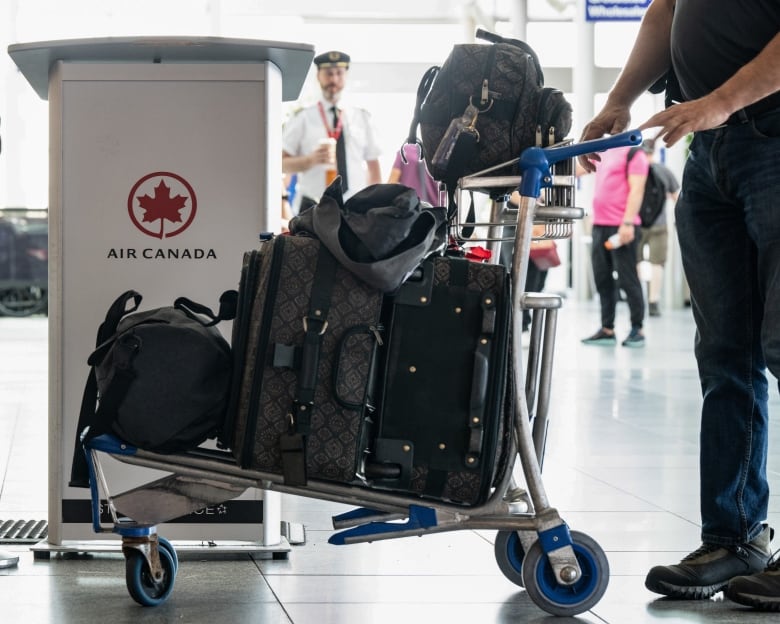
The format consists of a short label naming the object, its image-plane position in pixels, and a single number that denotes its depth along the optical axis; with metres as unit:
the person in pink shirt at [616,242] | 10.55
